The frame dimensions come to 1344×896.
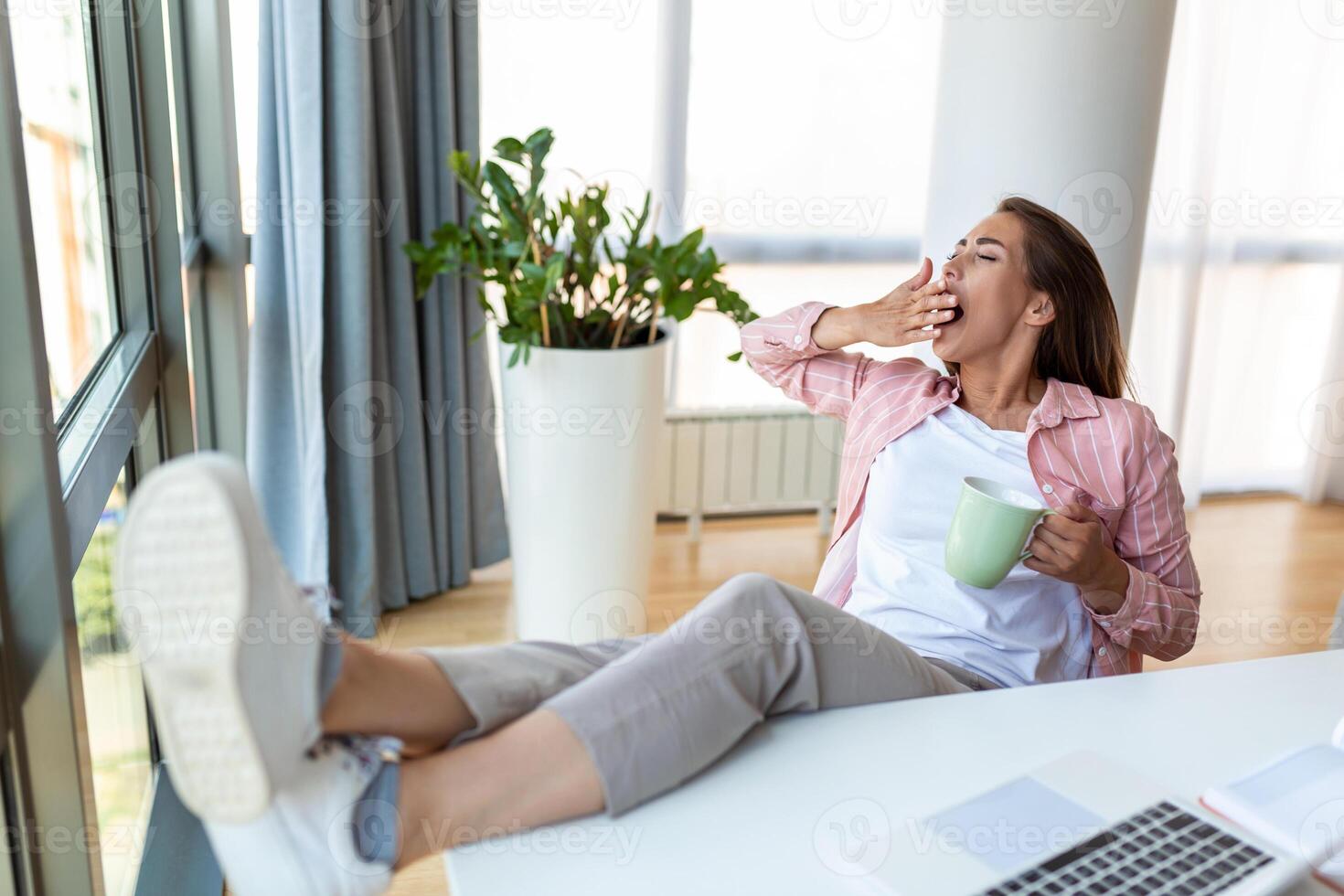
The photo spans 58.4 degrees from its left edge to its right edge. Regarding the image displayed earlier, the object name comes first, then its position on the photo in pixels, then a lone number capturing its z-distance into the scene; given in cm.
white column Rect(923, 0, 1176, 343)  213
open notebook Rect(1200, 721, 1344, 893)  97
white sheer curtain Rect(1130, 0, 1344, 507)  350
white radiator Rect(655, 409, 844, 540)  342
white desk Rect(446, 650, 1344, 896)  93
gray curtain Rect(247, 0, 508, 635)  244
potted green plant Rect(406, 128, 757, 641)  246
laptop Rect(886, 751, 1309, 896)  92
